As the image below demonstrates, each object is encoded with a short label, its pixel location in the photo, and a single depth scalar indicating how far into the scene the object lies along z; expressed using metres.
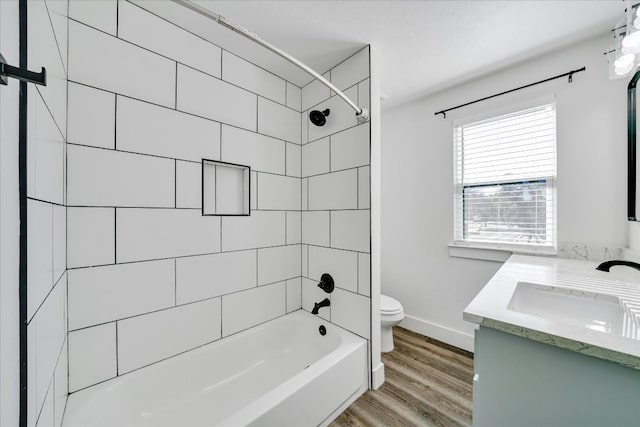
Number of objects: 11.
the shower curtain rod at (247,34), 0.76
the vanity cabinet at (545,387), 0.66
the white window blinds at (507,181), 1.70
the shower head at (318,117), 1.67
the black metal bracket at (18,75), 0.36
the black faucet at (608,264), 1.24
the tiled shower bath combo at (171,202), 0.89
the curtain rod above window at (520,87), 1.57
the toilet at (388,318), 1.87
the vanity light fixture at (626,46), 1.02
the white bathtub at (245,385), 1.04
